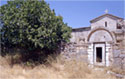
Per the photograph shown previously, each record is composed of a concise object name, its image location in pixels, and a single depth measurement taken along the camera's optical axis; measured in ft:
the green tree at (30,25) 21.74
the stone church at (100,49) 20.17
